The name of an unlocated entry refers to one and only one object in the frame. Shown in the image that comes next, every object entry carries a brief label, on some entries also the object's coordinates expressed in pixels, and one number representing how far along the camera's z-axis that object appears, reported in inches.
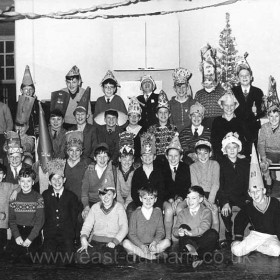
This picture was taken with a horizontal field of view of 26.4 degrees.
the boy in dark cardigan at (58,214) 202.4
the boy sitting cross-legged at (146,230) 196.4
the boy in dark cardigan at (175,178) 216.0
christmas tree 310.0
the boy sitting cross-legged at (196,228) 195.0
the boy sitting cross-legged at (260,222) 198.7
